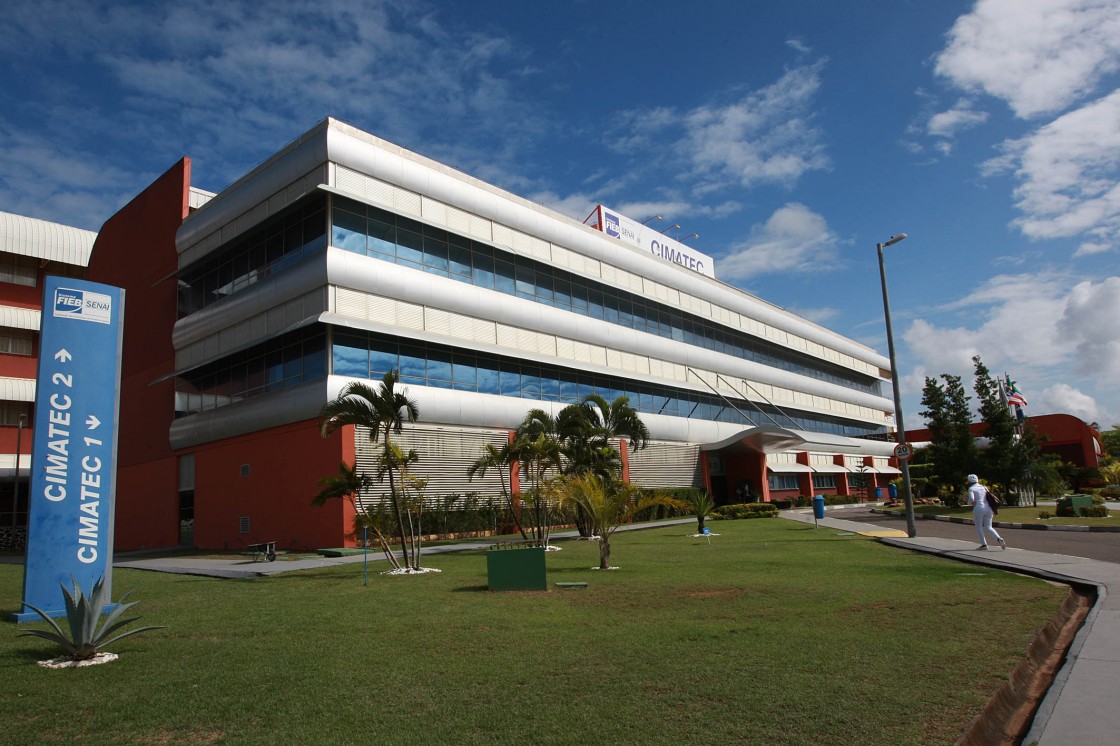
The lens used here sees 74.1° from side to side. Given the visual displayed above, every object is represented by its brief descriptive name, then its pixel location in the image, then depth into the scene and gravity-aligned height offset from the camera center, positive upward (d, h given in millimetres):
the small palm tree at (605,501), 15586 -437
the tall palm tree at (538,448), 22578 +1134
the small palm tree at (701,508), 25344 -1051
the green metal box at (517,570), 12562 -1413
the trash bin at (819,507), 32219 -1494
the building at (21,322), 39219 +9946
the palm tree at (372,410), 16844 +1866
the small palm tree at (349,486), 16875 +159
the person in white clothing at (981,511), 16797 -1017
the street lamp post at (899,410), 22016 +1869
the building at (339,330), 27156 +6857
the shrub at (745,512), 37281 -1788
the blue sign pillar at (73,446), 9992 +800
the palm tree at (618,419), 27977 +2342
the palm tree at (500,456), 22562 +903
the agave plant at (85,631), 7461 -1272
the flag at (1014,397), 57512 +5274
